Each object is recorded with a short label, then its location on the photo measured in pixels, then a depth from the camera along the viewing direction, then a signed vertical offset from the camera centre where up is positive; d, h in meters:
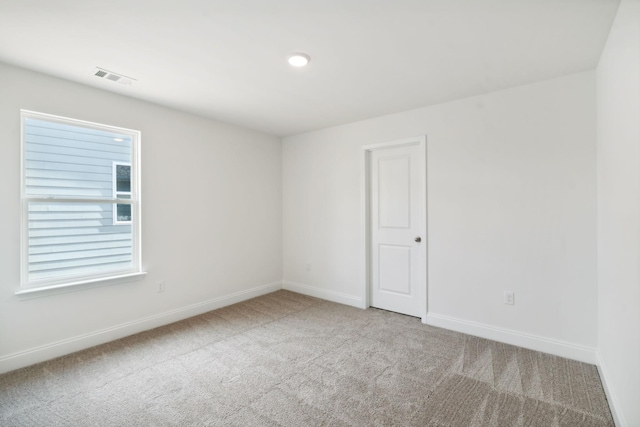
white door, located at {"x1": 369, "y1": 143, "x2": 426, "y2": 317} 3.54 -0.19
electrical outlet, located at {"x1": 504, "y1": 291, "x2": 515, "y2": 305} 2.89 -0.80
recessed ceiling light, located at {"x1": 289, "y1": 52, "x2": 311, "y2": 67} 2.29 +1.19
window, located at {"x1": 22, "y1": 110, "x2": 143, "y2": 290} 2.60 +0.12
